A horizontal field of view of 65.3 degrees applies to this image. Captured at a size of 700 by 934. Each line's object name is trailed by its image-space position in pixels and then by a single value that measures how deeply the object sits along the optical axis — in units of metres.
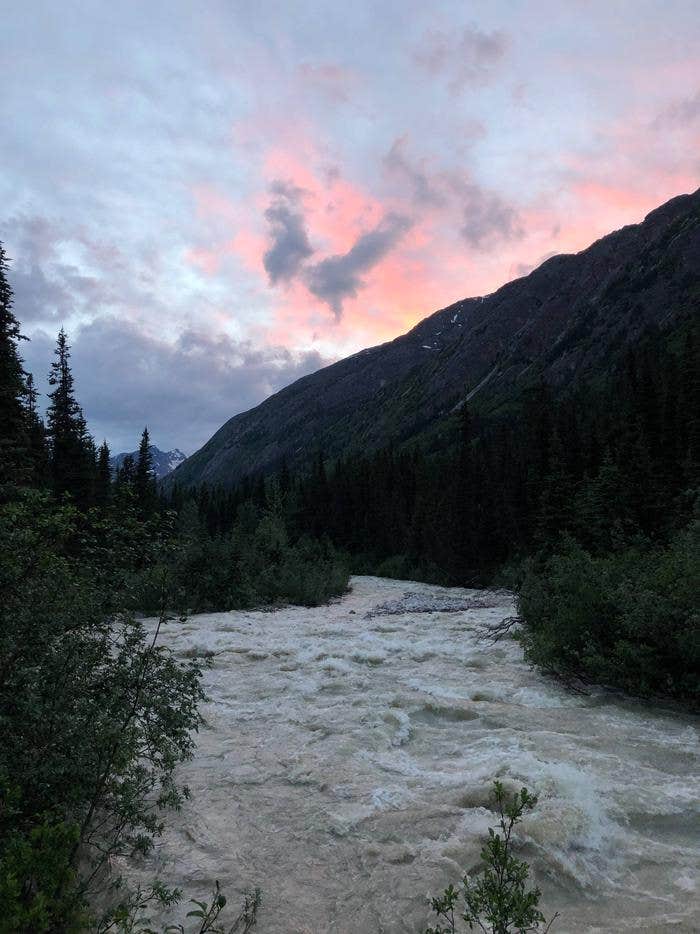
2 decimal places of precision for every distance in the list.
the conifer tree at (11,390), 19.02
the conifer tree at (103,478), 39.18
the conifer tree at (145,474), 48.08
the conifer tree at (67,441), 32.12
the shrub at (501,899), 2.61
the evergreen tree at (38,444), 27.02
